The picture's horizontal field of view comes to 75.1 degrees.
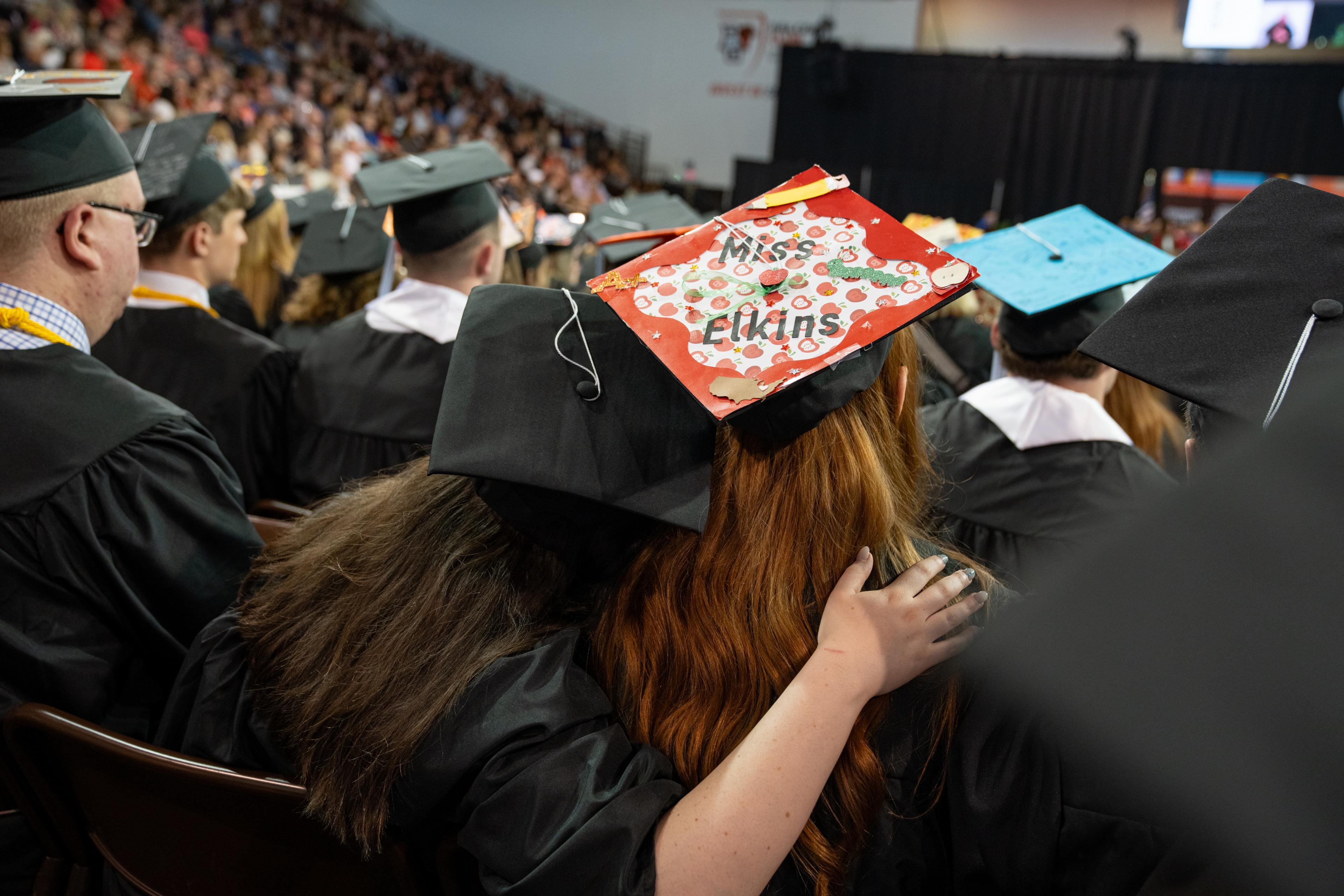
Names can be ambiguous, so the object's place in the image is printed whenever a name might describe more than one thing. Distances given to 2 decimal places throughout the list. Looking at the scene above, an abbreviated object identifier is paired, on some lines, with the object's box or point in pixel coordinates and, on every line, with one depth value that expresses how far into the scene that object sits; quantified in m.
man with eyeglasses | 1.52
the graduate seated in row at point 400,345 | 2.71
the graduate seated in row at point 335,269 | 3.84
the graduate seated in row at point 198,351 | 2.76
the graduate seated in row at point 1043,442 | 2.21
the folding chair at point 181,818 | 1.14
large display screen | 12.79
